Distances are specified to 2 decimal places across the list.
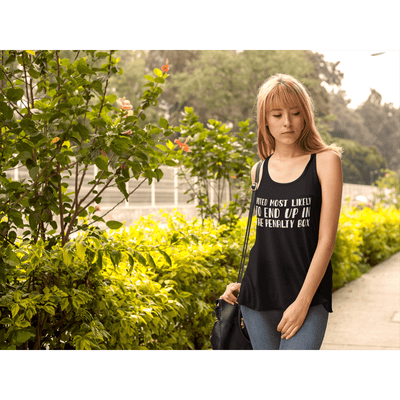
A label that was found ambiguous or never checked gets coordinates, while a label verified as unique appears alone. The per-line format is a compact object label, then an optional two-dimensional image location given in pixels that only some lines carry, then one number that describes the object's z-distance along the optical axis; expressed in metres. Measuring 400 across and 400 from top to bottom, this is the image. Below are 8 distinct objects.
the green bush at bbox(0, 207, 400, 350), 2.27
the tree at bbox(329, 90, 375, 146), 51.53
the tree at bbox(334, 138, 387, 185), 39.72
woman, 1.92
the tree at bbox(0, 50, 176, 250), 2.30
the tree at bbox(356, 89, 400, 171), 52.75
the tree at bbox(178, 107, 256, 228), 4.68
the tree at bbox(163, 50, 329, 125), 27.81
